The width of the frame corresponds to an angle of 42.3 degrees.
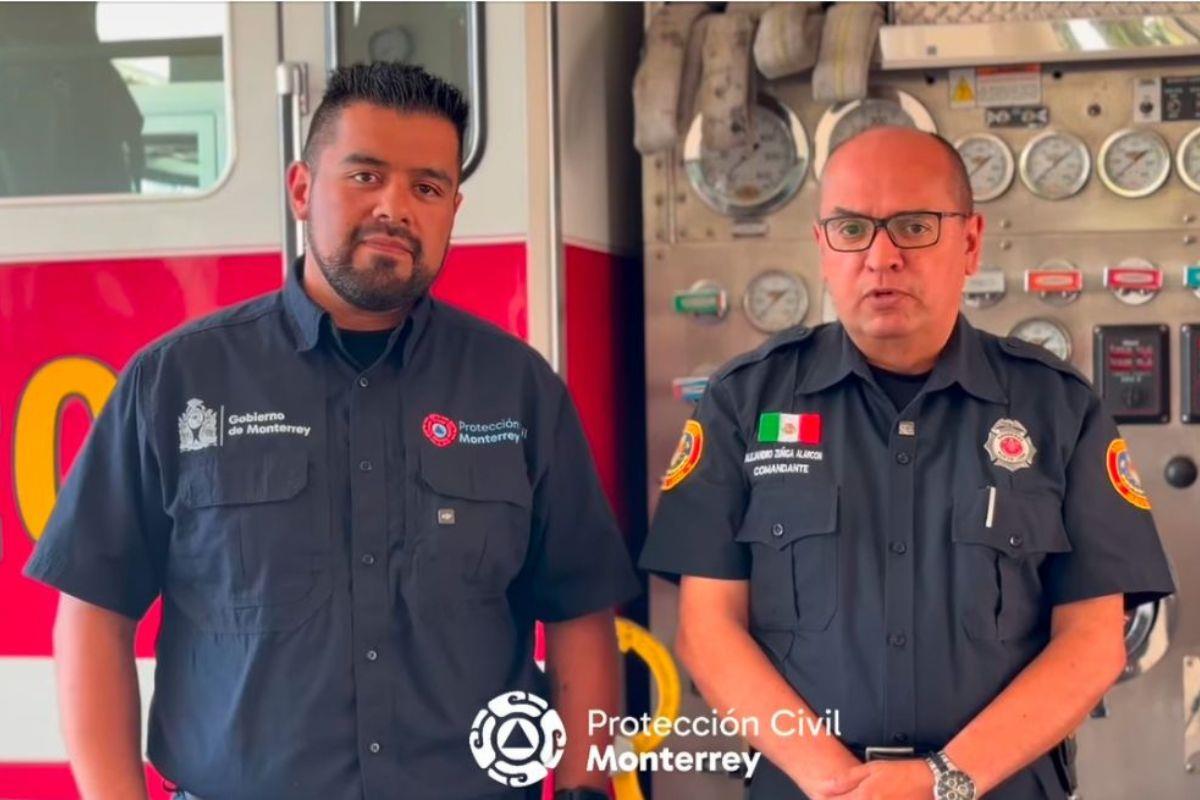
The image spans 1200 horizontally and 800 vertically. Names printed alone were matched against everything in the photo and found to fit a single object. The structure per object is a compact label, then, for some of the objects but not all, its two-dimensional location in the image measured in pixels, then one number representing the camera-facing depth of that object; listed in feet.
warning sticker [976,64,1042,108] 10.23
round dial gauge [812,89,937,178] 10.34
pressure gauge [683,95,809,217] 10.43
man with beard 6.71
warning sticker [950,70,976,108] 10.29
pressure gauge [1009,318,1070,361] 10.23
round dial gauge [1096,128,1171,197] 10.10
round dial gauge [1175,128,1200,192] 10.09
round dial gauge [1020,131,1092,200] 10.16
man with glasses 6.84
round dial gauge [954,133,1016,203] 10.22
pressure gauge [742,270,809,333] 10.43
